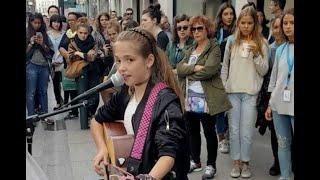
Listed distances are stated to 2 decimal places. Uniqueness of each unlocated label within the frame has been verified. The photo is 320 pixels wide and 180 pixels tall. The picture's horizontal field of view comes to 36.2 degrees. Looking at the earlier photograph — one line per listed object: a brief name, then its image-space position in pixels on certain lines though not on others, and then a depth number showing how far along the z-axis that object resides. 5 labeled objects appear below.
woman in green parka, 4.56
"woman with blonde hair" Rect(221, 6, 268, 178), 4.52
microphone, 2.20
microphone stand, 2.37
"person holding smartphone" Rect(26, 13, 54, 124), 7.03
